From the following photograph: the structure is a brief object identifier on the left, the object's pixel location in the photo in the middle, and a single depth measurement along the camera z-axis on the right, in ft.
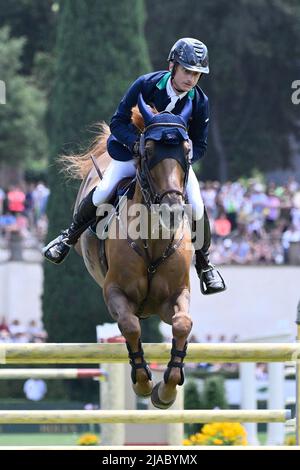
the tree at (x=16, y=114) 123.95
